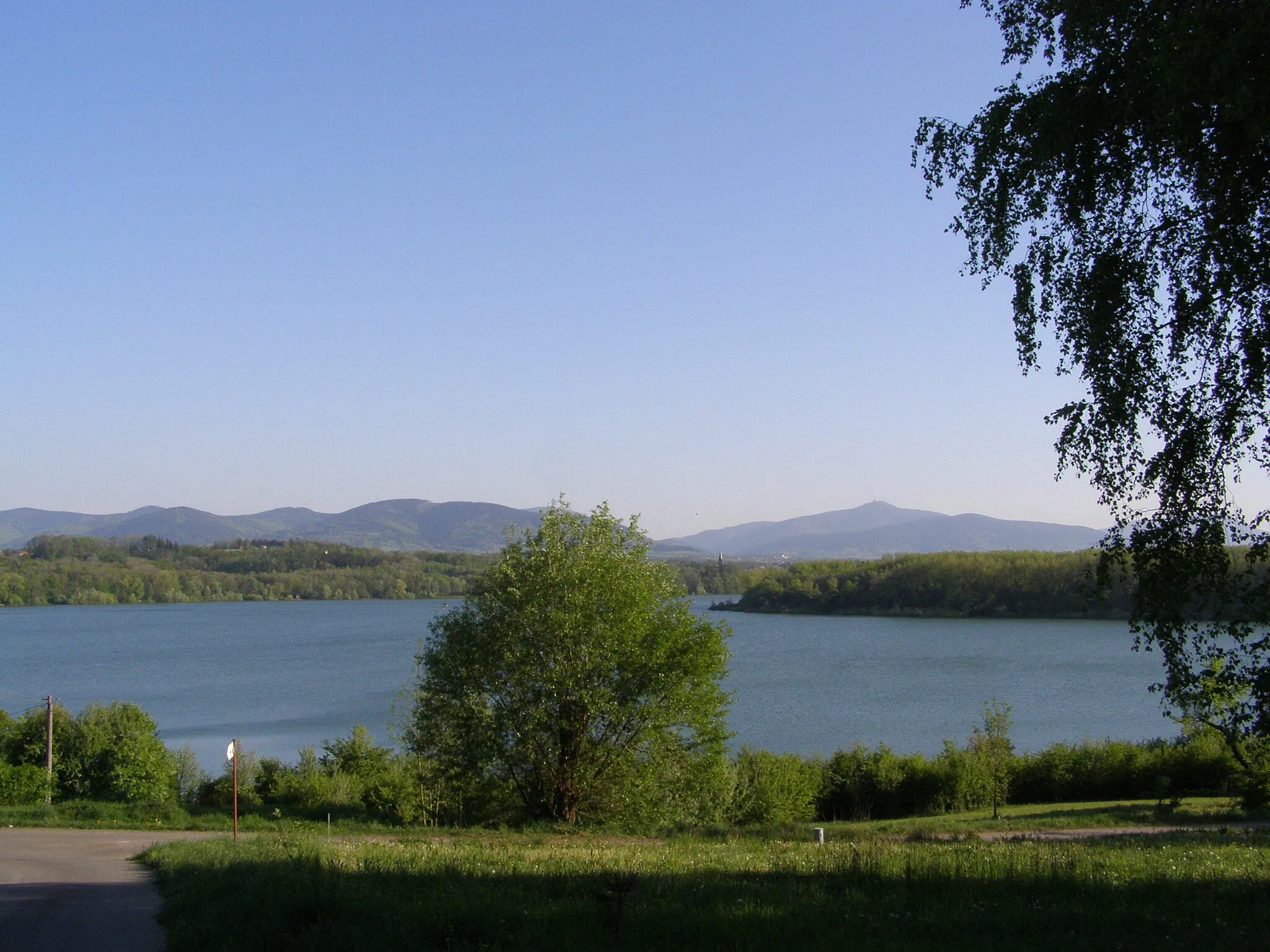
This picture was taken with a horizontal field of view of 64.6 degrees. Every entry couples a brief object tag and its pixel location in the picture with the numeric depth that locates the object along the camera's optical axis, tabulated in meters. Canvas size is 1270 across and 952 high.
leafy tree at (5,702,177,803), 30.22
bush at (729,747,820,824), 29.11
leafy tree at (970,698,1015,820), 31.17
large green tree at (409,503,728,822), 23.31
